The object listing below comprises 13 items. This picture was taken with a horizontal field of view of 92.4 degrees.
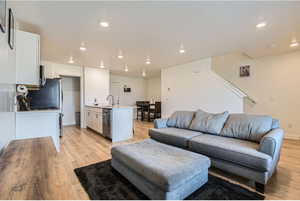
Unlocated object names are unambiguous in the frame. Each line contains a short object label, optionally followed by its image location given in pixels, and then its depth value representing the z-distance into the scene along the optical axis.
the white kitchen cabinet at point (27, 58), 2.28
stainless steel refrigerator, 3.29
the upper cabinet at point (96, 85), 5.86
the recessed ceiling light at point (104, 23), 2.49
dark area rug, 1.62
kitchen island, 3.87
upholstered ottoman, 1.42
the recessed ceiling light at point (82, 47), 3.60
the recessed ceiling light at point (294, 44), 3.44
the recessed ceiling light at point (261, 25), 2.58
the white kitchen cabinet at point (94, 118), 4.54
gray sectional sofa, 1.77
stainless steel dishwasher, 3.98
